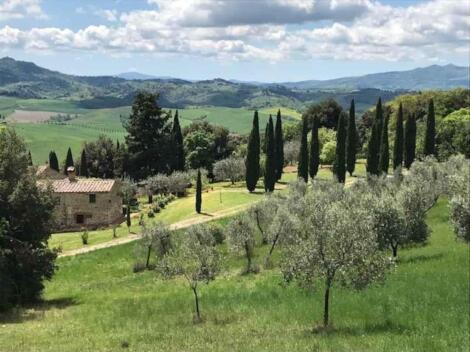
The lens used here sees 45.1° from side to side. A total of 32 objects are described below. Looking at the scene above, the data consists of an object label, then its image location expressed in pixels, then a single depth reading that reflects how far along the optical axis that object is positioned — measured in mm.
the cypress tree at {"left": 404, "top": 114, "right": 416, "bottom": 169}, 72625
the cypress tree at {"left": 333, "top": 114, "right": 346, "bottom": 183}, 67312
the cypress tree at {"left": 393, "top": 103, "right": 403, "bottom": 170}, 71250
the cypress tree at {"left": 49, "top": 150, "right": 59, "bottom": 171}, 98762
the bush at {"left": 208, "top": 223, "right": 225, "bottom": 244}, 46625
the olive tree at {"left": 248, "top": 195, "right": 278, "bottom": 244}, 44375
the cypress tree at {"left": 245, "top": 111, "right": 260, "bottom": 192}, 68625
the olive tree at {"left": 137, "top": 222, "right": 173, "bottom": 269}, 41719
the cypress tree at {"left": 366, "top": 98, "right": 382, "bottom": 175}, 67375
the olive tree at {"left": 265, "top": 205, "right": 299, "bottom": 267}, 39000
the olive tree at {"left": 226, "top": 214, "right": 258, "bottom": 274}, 38469
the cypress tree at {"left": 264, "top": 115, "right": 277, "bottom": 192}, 66875
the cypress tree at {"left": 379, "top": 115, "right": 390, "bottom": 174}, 67812
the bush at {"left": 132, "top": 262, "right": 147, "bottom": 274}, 41316
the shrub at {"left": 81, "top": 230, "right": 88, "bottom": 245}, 53594
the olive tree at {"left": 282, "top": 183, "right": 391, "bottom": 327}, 20891
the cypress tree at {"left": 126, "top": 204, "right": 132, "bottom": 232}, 59253
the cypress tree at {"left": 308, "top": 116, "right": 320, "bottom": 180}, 72562
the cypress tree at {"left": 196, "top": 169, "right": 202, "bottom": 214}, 59762
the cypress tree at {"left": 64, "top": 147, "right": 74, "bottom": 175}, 98438
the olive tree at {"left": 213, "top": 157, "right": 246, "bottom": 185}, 80938
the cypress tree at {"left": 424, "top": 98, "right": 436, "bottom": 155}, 73312
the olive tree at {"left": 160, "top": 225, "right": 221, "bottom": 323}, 25219
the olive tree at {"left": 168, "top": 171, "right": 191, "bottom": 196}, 73125
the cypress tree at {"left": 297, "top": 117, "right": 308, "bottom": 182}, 69562
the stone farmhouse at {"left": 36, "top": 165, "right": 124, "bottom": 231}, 64750
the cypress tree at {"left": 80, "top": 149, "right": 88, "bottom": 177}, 92438
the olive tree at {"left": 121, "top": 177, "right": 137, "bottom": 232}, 67931
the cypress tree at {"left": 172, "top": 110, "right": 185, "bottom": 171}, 85938
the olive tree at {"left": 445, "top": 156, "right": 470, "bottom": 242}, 31203
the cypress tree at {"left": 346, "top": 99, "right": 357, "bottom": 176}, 72188
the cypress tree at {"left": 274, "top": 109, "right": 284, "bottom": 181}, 73375
